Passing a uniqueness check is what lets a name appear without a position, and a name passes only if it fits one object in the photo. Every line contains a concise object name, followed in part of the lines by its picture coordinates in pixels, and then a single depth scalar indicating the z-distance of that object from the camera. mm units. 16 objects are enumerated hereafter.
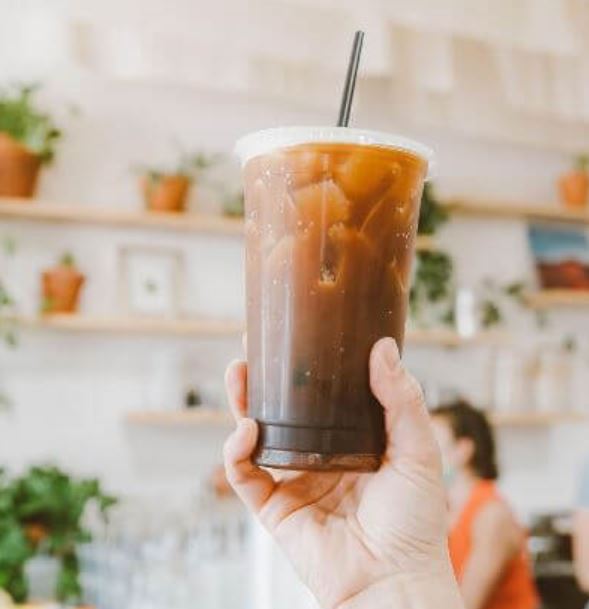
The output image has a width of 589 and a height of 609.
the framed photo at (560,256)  5188
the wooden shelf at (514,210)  4863
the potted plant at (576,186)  5164
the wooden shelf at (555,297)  5055
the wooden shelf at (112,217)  4051
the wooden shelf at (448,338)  4578
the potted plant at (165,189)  4254
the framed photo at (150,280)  4277
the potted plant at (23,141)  4012
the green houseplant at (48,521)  3195
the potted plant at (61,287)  4078
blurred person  3402
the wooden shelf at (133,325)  4031
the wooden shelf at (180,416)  4195
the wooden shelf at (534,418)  4777
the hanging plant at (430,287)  4754
